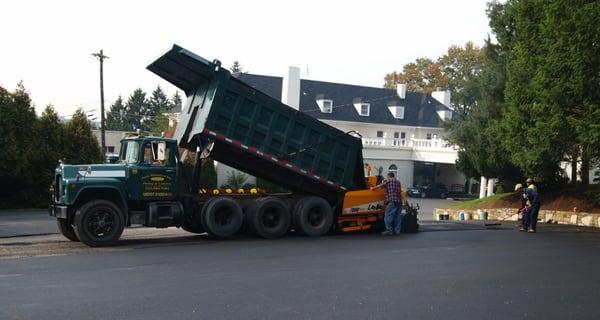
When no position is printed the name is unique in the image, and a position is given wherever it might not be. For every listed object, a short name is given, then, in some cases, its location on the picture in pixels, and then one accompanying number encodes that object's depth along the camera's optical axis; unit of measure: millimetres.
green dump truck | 13828
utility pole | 41488
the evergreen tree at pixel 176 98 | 111812
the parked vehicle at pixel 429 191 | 54094
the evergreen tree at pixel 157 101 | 110419
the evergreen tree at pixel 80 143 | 28484
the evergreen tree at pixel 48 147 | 27031
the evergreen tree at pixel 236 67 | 102588
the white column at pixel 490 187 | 39944
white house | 52844
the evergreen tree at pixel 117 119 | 103869
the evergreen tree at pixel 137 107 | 106169
